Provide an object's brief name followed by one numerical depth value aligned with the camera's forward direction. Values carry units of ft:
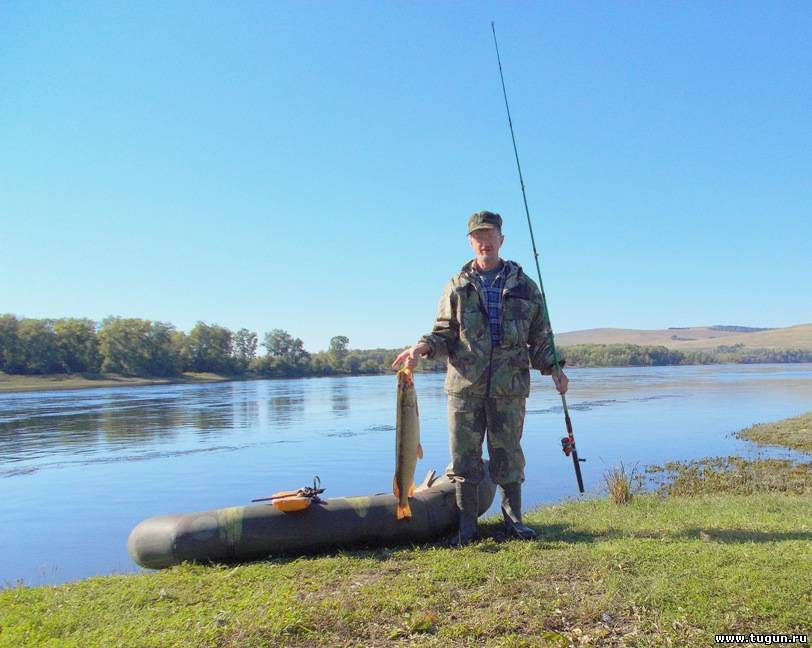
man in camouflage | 19.83
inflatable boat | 19.24
